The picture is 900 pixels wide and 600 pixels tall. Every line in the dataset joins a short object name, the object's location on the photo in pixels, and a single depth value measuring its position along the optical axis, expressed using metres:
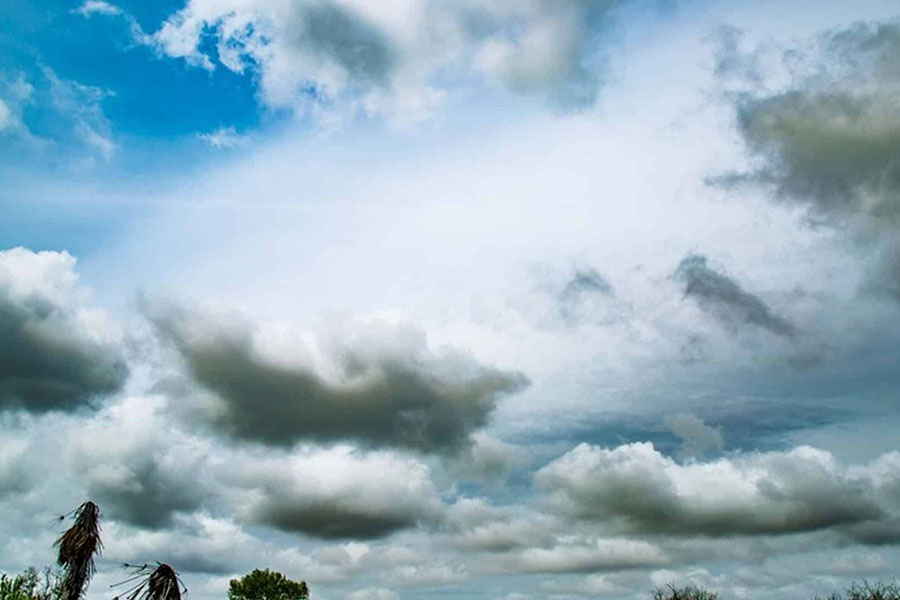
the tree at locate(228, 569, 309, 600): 122.31
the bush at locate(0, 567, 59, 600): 27.73
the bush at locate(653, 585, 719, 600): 110.56
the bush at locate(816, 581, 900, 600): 92.36
